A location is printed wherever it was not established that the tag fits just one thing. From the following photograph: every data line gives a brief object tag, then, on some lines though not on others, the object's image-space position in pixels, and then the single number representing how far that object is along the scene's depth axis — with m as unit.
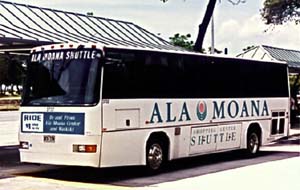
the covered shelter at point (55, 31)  17.69
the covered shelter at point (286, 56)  34.52
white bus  14.06
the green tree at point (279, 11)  33.31
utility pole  39.12
